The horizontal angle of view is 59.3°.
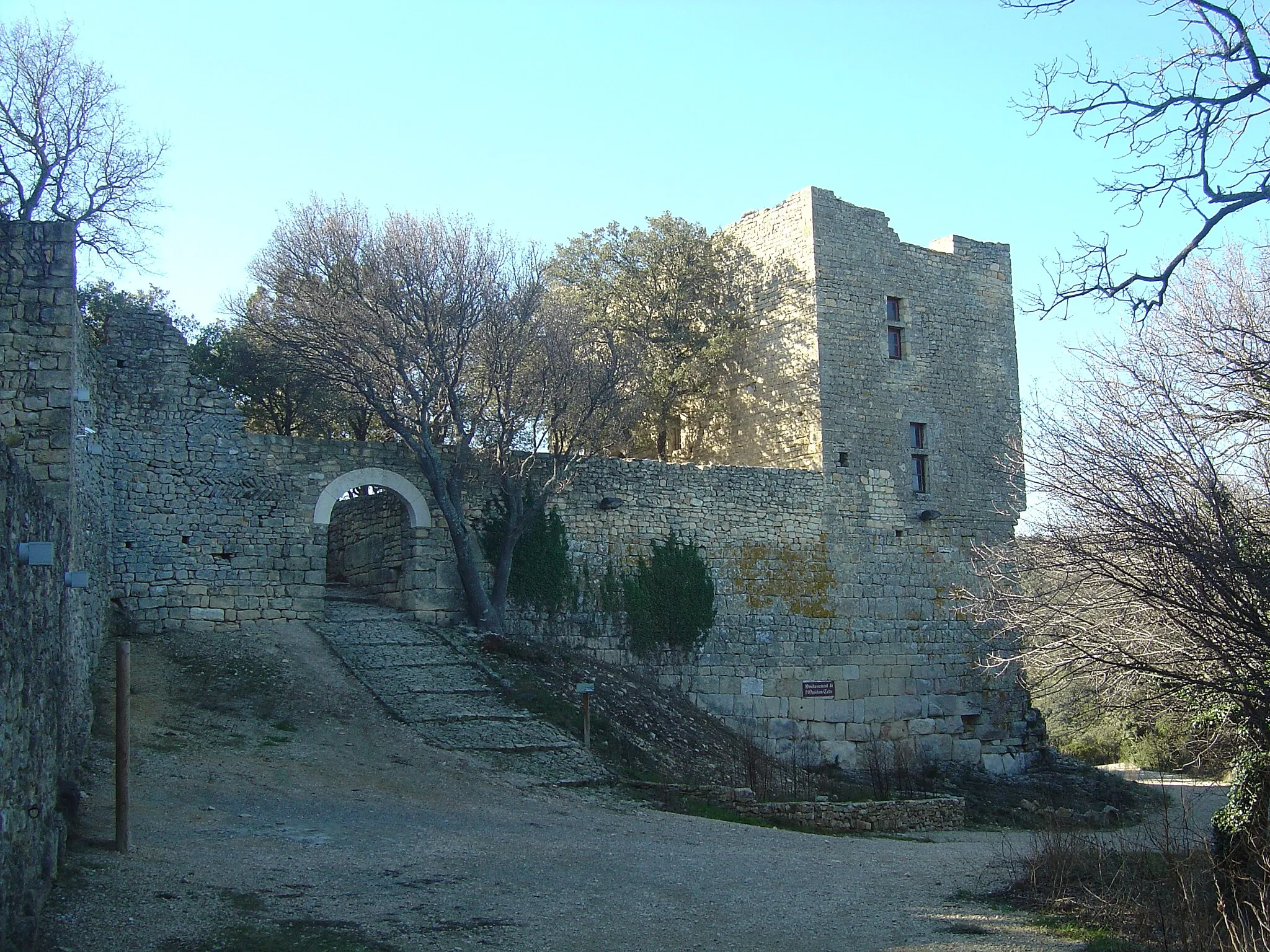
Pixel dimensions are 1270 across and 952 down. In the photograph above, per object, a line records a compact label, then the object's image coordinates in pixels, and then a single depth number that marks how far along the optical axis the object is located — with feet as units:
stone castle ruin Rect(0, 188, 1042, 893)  46.68
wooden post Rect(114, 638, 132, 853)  26.08
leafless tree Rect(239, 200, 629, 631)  52.95
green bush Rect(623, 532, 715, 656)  60.54
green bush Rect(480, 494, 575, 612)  57.52
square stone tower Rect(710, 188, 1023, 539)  69.97
